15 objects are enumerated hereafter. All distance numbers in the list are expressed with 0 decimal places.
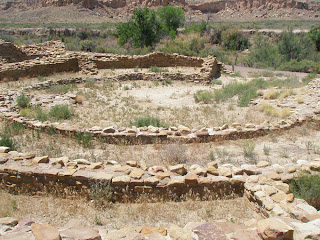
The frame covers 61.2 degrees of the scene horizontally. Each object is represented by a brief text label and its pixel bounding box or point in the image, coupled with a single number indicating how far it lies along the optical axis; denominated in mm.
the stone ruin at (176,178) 2938
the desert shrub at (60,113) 8219
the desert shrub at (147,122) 7453
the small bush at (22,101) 8992
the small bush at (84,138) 6208
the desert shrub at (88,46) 23211
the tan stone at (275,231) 2758
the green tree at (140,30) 26156
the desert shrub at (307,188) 3963
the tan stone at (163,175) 4191
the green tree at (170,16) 34094
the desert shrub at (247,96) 9602
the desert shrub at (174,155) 5258
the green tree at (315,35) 27516
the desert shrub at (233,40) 29328
